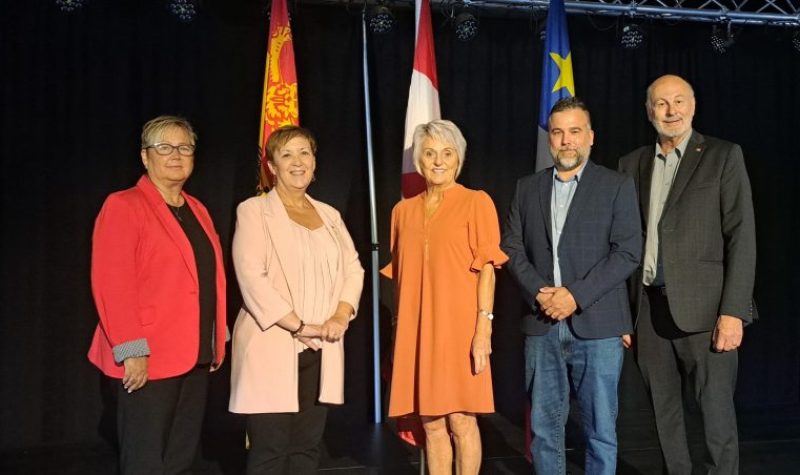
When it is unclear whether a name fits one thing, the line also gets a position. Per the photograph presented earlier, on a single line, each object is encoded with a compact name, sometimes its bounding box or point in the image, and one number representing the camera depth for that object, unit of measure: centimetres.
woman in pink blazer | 230
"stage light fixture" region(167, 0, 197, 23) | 382
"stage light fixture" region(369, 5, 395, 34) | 412
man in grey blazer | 253
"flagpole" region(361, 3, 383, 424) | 438
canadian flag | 373
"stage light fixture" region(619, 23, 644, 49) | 446
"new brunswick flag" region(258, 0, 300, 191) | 371
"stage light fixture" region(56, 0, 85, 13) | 362
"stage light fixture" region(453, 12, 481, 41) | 425
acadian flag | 378
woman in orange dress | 247
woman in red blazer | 216
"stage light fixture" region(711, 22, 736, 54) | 462
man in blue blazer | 239
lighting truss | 444
